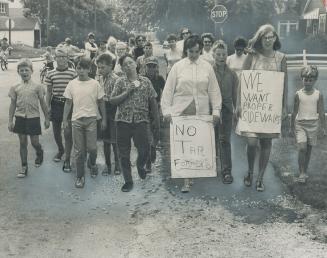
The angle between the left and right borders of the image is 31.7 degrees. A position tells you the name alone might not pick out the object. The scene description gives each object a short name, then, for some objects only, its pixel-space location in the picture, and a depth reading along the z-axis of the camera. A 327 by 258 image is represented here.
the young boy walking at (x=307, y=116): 7.33
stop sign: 17.53
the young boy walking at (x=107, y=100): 7.75
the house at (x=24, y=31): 79.38
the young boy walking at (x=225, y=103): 7.54
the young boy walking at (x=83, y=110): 7.45
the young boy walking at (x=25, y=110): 7.97
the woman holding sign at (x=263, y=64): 6.92
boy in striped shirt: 8.30
